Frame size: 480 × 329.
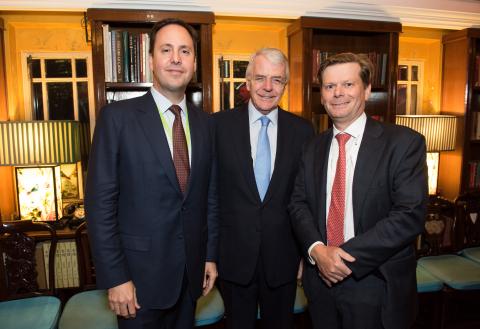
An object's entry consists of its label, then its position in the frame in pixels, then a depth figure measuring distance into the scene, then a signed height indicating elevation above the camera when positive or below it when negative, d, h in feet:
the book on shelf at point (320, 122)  9.88 -0.32
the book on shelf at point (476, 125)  11.44 -0.47
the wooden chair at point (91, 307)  6.34 -3.54
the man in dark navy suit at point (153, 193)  4.46 -1.03
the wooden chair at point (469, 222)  8.81 -2.67
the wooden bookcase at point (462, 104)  10.98 +0.17
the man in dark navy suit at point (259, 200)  5.75 -1.38
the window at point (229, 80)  10.94 +0.88
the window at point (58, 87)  10.09 +0.63
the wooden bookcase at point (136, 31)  8.34 +1.68
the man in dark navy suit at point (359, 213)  4.82 -1.38
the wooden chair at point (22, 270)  6.81 -2.95
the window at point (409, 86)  12.28 +0.78
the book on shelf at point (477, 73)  11.04 +1.08
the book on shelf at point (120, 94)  9.36 +0.40
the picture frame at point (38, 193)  9.13 -2.02
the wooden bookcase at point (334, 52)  9.50 +1.50
